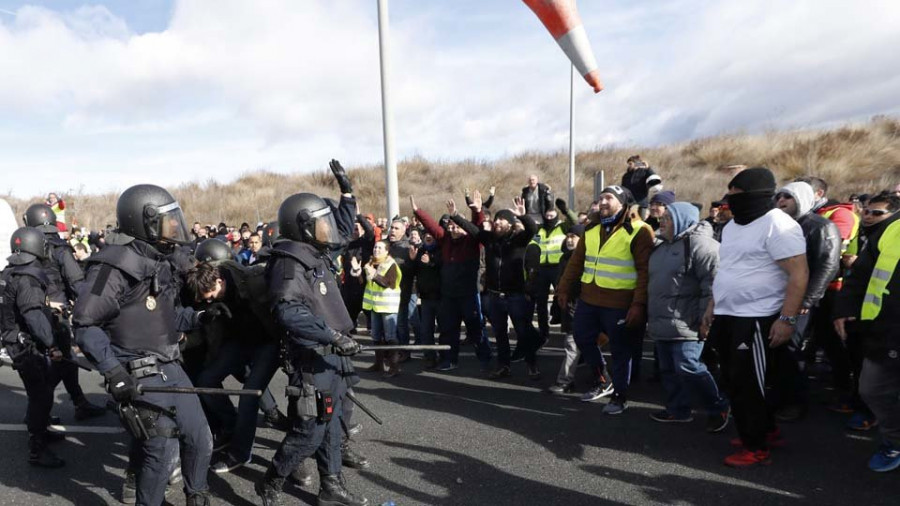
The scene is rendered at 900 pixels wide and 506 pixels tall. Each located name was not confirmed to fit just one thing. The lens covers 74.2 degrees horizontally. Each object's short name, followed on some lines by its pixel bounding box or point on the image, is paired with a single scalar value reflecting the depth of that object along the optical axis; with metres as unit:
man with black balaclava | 3.54
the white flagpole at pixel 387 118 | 9.34
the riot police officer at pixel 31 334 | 4.35
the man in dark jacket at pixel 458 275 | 6.33
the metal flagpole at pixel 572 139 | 14.23
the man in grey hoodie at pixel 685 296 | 4.39
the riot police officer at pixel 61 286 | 4.68
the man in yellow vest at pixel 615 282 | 4.74
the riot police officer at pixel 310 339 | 3.26
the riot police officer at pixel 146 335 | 2.85
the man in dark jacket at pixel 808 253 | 3.95
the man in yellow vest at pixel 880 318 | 3.38
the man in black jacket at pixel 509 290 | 6.12
